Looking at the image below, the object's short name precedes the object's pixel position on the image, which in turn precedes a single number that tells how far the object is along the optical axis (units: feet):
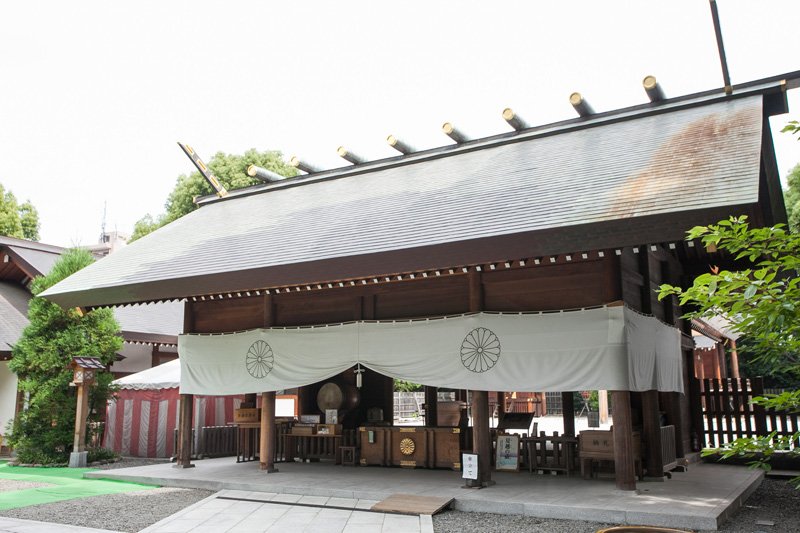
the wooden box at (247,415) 38.29
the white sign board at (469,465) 26.85
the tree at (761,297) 10.11
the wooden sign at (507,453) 31.48
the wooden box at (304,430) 38.19
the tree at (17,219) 94.32
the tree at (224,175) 98.84
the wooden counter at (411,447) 33.30
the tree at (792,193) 81.22
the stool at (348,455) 36.50
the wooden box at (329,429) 37.22
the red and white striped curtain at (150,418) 44.96
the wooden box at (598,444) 27.84
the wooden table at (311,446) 38.40
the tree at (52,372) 41.91
